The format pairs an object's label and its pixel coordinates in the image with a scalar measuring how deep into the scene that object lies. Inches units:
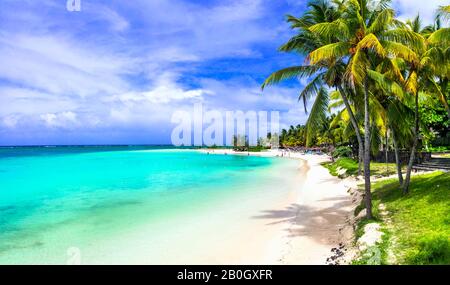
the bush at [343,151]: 1505.3
